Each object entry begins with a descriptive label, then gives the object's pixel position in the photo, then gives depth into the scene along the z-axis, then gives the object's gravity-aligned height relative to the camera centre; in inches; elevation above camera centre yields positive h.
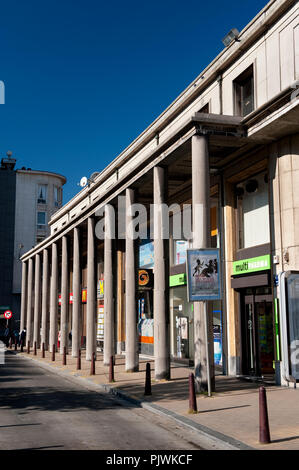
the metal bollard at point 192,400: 449.4 -84.0
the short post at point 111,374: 689.6 -91.6
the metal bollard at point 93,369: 786.2 -97.0
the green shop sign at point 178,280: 901.4 +46.1
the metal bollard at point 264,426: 331.0 -78.8
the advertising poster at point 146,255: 1059.9 +107.2
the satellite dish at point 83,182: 1373.0 +336.3
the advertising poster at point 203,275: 575.8 +34.3
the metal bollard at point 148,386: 572.9 -90.3
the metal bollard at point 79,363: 877.8 -97.5
